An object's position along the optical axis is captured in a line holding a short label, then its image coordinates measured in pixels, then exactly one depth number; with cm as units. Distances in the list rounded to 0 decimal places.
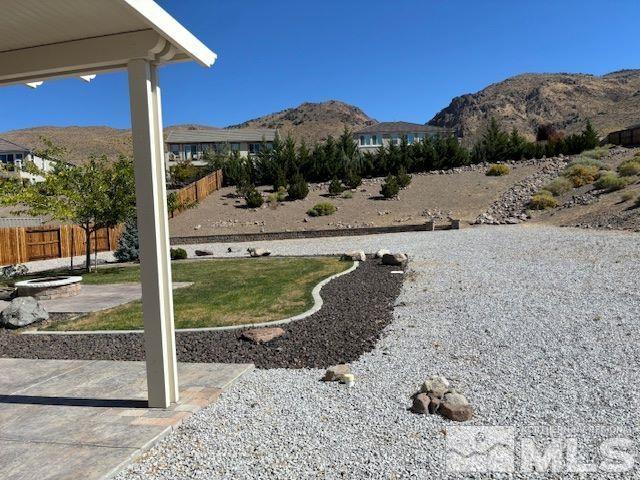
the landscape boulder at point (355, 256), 1452
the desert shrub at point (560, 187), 2764
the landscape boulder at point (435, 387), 407
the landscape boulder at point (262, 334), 615
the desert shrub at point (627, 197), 2170
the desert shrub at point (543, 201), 2612
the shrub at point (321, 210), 2970
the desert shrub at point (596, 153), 3192
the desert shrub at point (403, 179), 3338
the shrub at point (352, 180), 3431
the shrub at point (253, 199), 3177
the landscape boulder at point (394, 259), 1308
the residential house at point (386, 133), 6638
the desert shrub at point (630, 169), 2511
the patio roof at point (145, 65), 365
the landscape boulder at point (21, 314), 771
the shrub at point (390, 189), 3143
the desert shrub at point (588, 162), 2925
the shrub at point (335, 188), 3347
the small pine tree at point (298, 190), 3284
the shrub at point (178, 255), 1858
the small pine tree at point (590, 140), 3597
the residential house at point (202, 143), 6188
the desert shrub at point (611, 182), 2398
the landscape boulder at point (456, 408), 383
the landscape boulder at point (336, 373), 479
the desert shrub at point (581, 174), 2765
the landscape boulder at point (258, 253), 1774
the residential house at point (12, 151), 5141
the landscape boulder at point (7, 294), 1048
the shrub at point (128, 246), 1989
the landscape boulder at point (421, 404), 396
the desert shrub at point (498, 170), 3353
